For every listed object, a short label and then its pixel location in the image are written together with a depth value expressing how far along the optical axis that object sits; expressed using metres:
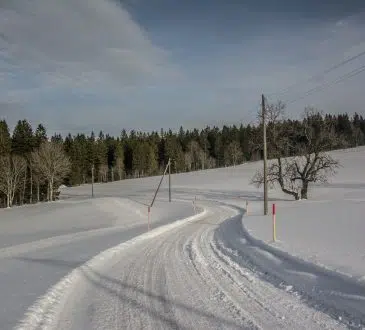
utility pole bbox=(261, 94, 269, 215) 33.88
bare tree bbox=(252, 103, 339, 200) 50.59
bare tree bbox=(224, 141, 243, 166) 155.50
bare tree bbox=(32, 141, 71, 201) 80.51
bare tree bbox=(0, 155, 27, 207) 75.38
